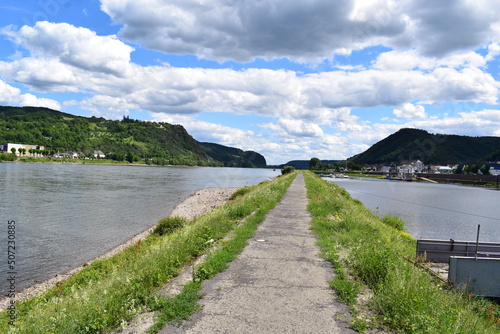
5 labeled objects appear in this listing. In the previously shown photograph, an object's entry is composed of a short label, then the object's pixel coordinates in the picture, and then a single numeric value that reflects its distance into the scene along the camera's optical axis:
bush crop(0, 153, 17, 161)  174.38
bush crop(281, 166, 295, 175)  168.71
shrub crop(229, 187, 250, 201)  45.55
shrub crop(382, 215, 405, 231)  28.12
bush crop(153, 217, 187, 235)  20.69
